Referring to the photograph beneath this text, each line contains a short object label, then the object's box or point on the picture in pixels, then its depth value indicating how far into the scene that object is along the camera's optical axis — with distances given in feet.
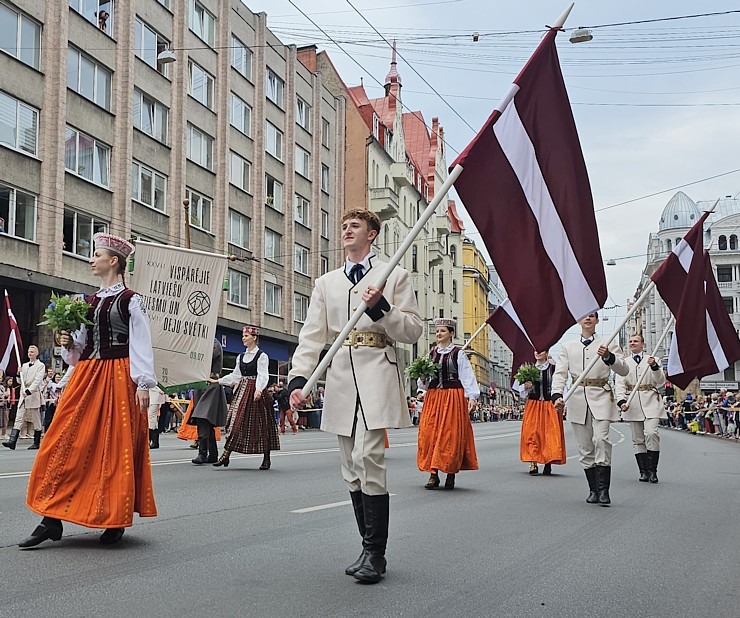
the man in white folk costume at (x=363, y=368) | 18.79
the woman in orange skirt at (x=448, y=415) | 39.04
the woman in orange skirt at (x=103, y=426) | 20.47
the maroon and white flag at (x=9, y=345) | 64.81
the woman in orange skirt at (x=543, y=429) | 47.57
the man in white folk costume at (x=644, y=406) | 43.83
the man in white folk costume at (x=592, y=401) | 33.55
